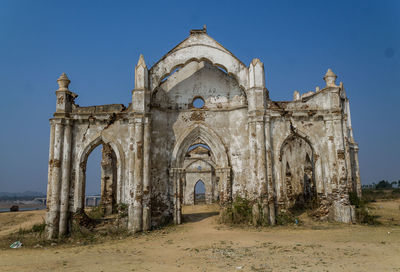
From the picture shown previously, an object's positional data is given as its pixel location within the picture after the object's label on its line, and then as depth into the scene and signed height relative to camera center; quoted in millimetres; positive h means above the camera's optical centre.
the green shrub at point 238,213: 11734 -1437
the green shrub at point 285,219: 11406 -1666
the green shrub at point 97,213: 15677 -1782
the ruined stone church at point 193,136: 11516 +1843
